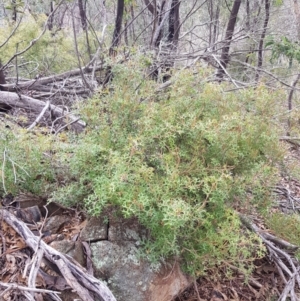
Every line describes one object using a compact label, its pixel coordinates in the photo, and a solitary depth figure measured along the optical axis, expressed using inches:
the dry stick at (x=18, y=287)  52.3
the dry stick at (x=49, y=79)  164.1
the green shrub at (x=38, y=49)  201.9
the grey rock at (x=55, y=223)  75.5
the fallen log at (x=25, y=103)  134.9
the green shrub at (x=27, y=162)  72.2
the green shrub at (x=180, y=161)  62.1
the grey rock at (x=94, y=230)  71.9
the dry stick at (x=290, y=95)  199.5
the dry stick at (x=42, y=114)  107.5
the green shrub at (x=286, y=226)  90.5
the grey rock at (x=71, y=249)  68.3
